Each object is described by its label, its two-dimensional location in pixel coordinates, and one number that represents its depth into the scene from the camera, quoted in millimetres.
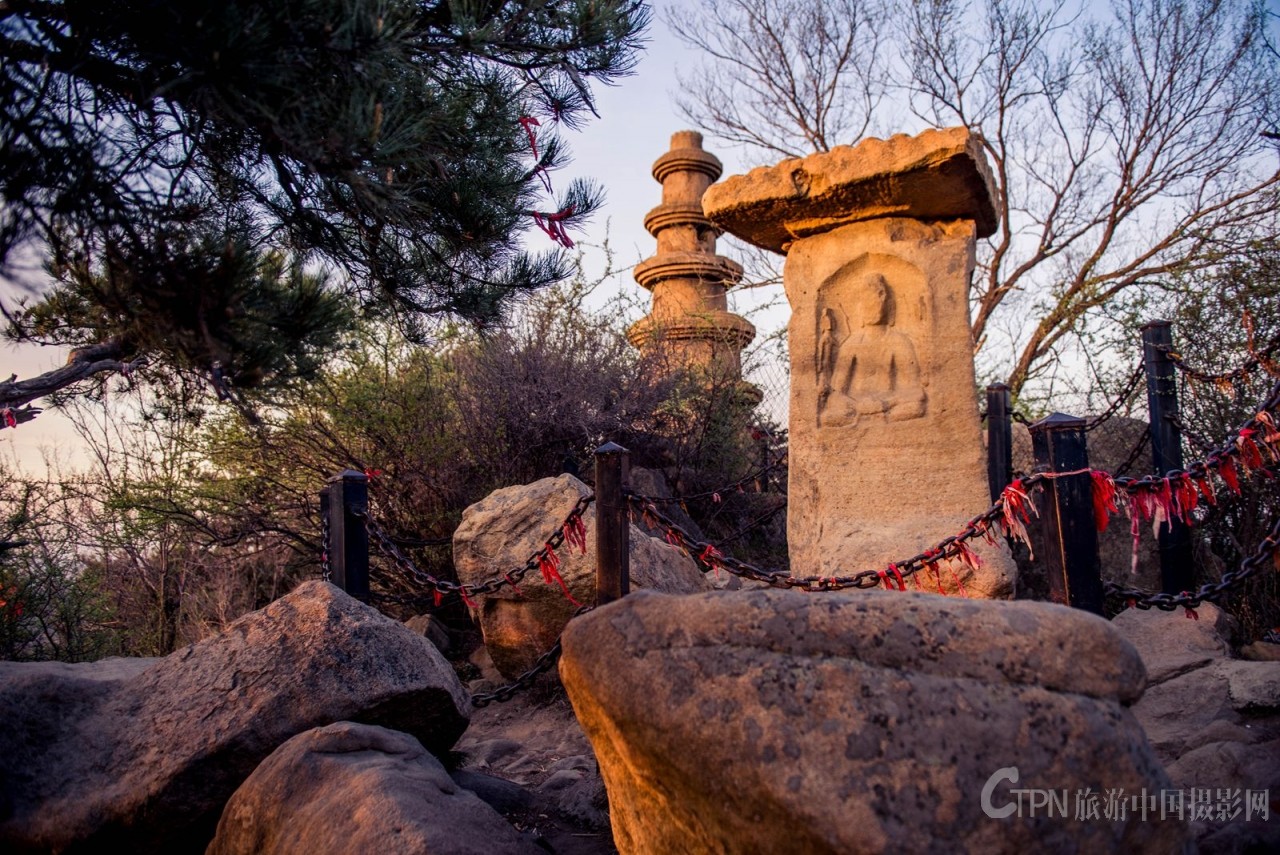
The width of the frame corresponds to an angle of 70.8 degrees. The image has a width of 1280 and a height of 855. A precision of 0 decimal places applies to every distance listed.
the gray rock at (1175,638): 4078
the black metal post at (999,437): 6293
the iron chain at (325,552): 4703
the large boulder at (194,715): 2885
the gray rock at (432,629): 5848
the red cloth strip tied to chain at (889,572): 3516
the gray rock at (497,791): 3232
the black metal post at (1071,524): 3373
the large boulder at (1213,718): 2346
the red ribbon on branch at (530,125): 3576
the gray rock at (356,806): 2209
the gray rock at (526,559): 4652
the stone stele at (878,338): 5078
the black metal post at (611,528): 3666
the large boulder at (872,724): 1609
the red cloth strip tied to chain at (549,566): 4043
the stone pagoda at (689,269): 9469
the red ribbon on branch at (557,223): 3787
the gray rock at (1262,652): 4469
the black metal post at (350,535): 4512
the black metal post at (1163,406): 5605
